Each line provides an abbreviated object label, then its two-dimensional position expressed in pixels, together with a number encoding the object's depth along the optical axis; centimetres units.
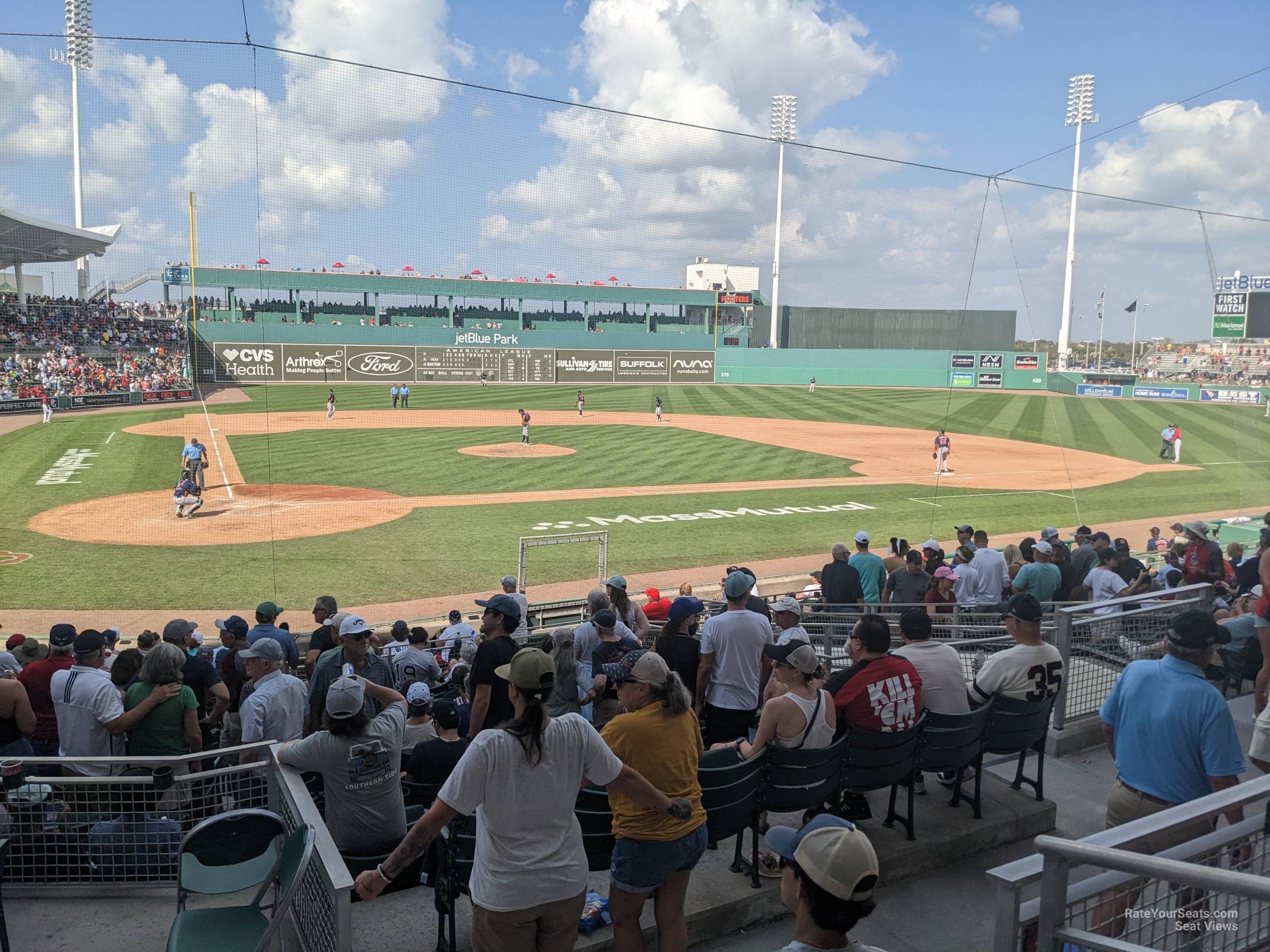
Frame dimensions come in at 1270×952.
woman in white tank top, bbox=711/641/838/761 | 420
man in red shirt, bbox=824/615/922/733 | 449
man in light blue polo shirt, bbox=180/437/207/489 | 2027
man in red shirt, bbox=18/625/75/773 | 571
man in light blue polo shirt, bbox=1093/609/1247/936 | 362
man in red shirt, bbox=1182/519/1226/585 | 952
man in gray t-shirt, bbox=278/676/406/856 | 387
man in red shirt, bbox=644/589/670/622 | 1062
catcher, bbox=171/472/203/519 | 1945
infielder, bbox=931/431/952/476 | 2571
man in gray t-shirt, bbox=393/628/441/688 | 741
